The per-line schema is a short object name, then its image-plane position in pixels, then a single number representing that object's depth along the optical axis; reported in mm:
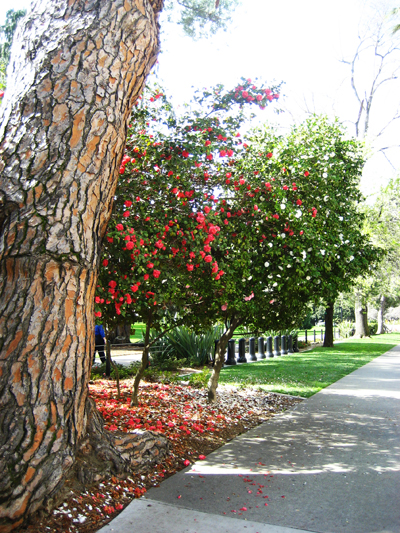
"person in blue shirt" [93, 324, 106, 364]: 11442
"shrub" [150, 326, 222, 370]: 11742
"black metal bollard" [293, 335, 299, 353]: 19109
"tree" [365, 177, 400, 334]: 18750
